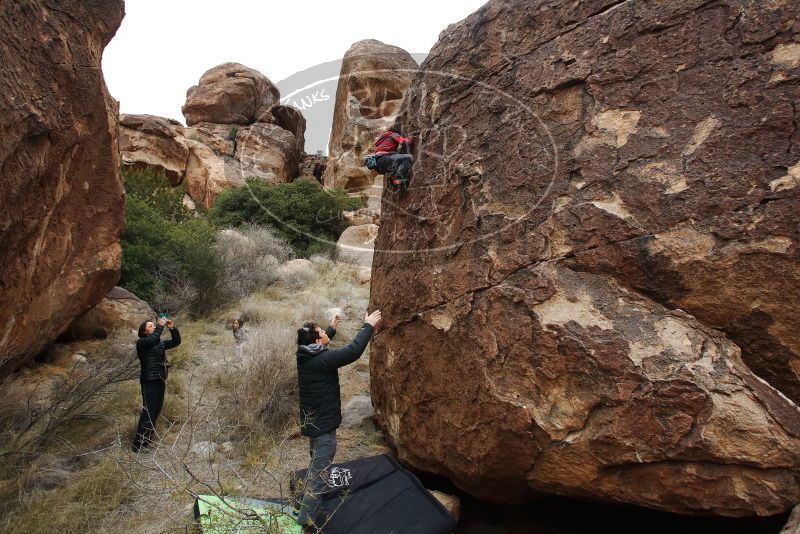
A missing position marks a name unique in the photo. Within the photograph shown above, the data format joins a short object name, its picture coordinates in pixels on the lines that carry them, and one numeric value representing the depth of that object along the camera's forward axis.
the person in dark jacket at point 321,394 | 2.99
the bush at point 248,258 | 9.66
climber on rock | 3.77
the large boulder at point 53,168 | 2.96
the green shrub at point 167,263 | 8.52
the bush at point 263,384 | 4.67
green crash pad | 2.50
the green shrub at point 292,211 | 15.06
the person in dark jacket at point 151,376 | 4.41
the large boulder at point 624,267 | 2.17
